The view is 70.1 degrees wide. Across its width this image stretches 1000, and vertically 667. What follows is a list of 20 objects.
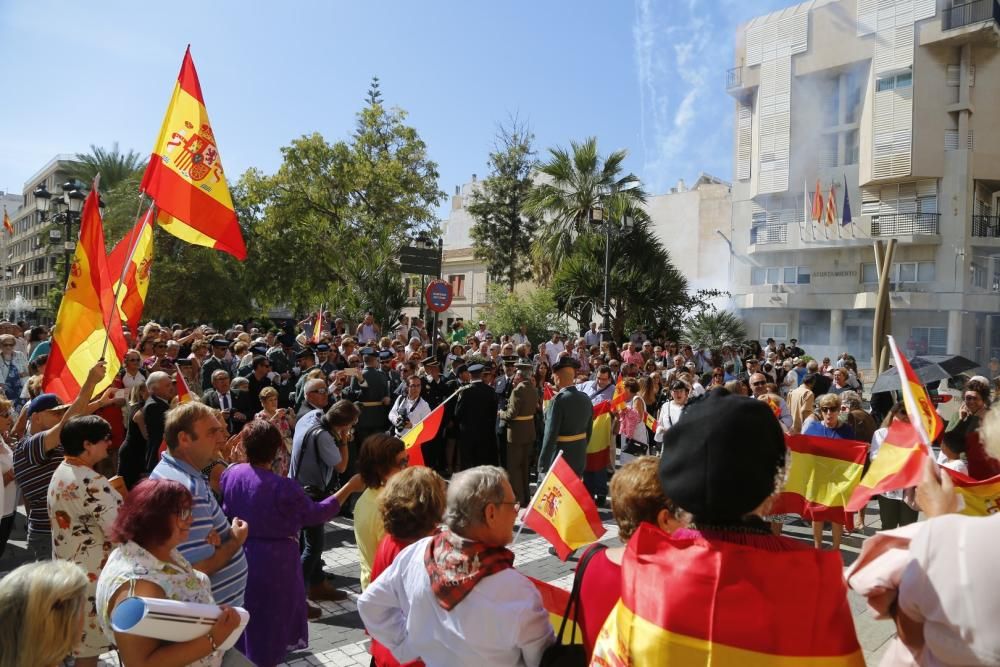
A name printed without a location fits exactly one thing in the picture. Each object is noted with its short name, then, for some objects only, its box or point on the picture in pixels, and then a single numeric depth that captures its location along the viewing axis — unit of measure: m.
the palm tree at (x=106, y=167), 39.75
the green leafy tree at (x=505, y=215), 37.12
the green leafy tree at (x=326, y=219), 27.17
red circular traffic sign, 13.01
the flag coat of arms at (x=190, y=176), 6.23
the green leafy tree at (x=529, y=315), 24.59
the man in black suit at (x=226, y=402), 8.12
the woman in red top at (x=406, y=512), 3.16
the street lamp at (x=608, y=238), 18.94
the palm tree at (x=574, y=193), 29.72
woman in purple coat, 4.04
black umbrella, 8.26
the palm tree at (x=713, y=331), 26.86
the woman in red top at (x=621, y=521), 2.24
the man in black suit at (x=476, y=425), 9.03
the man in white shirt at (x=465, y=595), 2.30
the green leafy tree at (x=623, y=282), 25.50
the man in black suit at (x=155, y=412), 6.58
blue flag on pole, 33.06
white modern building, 31.03
